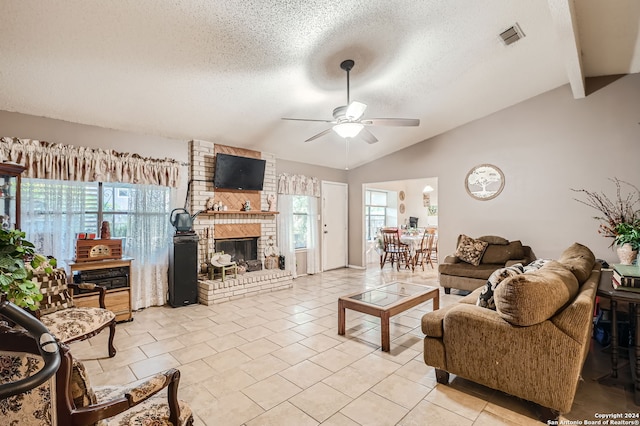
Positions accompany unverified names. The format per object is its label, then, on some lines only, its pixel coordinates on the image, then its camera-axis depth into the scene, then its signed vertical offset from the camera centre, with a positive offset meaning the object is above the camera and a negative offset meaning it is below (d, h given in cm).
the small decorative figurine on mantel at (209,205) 493 +21
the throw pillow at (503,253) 490 -58
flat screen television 495 +75
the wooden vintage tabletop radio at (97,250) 354 -36
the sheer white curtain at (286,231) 607 -26
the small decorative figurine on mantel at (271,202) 578 +29
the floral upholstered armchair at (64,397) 97 -62
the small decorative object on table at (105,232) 380 -16
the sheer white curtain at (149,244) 424 -35
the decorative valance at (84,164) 339 +68
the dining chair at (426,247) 732 -73
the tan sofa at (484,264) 477 -76
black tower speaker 437 -73
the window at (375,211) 874 +18
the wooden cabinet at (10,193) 291 +25
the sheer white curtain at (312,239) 666 -46
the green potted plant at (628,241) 275 -23
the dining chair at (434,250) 786 -98
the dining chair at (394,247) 728 -72
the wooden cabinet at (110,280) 350 -73
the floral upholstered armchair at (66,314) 243 -80
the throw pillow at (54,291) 276 -66
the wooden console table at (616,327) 209 -78
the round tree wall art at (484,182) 529 +61
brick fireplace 475 -7
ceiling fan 318 +104
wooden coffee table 296 -88
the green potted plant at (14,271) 112 -19
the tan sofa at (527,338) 186 -80
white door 706 -18
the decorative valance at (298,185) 609 +67
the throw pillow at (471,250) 502 -55
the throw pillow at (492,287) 233 -54
